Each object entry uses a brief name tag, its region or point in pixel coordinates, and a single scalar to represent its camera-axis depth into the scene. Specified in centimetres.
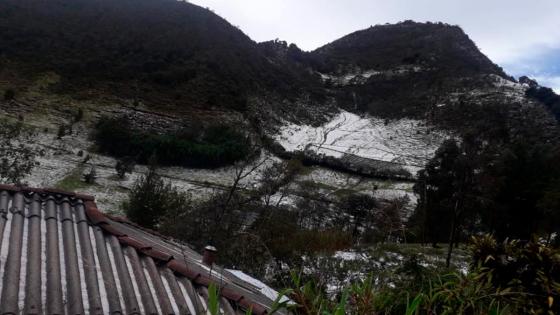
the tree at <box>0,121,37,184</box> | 1317
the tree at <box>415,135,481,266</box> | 1491
